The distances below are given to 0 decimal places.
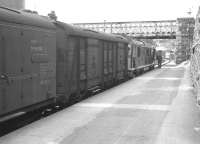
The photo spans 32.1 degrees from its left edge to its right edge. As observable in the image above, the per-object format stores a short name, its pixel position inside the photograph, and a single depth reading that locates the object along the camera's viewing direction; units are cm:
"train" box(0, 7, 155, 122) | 815
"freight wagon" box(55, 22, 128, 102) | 1187
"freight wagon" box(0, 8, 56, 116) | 799
